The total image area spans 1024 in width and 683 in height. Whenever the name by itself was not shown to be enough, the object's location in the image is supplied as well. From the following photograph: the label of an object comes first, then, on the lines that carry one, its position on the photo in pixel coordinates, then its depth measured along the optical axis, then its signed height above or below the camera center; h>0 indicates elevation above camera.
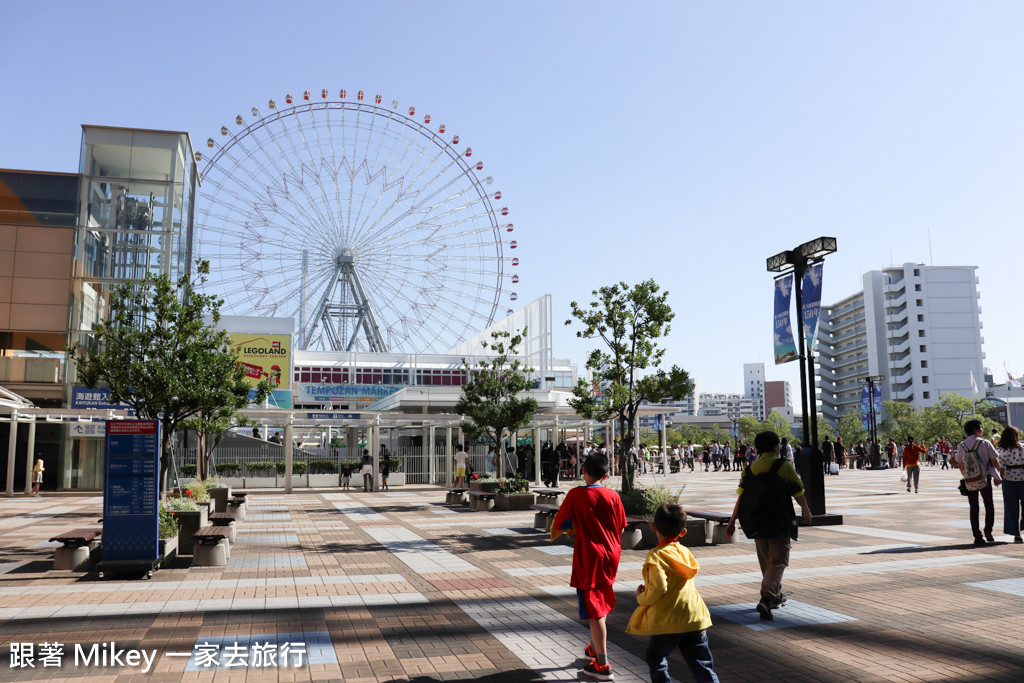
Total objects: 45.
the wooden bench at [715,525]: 12.70 -1.61
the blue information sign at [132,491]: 9.88 -0.78
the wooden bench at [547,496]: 17.93 -1.65
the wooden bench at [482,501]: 19.92 -1.88
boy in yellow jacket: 4.47 -1.06
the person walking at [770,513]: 7.09 -0.79
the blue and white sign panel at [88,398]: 30.44 +1.20
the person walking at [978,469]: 11.53 -0.67
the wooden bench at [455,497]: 22.52 -2.00
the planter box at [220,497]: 20.66 -1.82
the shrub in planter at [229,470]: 32.34 -1.69
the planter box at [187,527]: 11.77 -1.48
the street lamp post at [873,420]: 44.09 +0.26
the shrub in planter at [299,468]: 34.38 -1.73
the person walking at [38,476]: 27.36 -1.59
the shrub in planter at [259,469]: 32.78 -1.68
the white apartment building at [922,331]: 117.00 +13.90
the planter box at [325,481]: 31.72 -2.15
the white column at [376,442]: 30.35 -0.56
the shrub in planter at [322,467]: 34.28 -1.70
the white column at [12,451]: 25.72 -0.68
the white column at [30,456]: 26.80 -0.88
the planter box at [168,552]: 10.60 -1.68
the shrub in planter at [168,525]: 11.08 -1.38
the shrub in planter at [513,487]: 20.31 -1.55
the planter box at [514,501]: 19.80 -1.86
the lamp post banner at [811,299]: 16.25 +2.56
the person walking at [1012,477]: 11.31 -0.77
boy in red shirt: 5.41 -0.85
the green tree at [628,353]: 15.92 +1.48
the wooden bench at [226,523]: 13.35 -1.60
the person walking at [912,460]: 22.53 -1.03
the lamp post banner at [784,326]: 16.52 +2.07
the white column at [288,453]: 28.45 -0.90
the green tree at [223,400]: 16.31 +0.61
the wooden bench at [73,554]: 10.41 -1.63
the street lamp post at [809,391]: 14.76 +0.70
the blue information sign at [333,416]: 29.50 +0.44
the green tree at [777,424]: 116.09 +0.09
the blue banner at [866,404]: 58.53 +1.50
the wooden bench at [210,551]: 10.75 -1.66
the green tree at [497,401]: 21.56 +0.69
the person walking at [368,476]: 30.20 -1.85
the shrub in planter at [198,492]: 16.77 -1.37
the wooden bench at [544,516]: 14.41 -1.68
